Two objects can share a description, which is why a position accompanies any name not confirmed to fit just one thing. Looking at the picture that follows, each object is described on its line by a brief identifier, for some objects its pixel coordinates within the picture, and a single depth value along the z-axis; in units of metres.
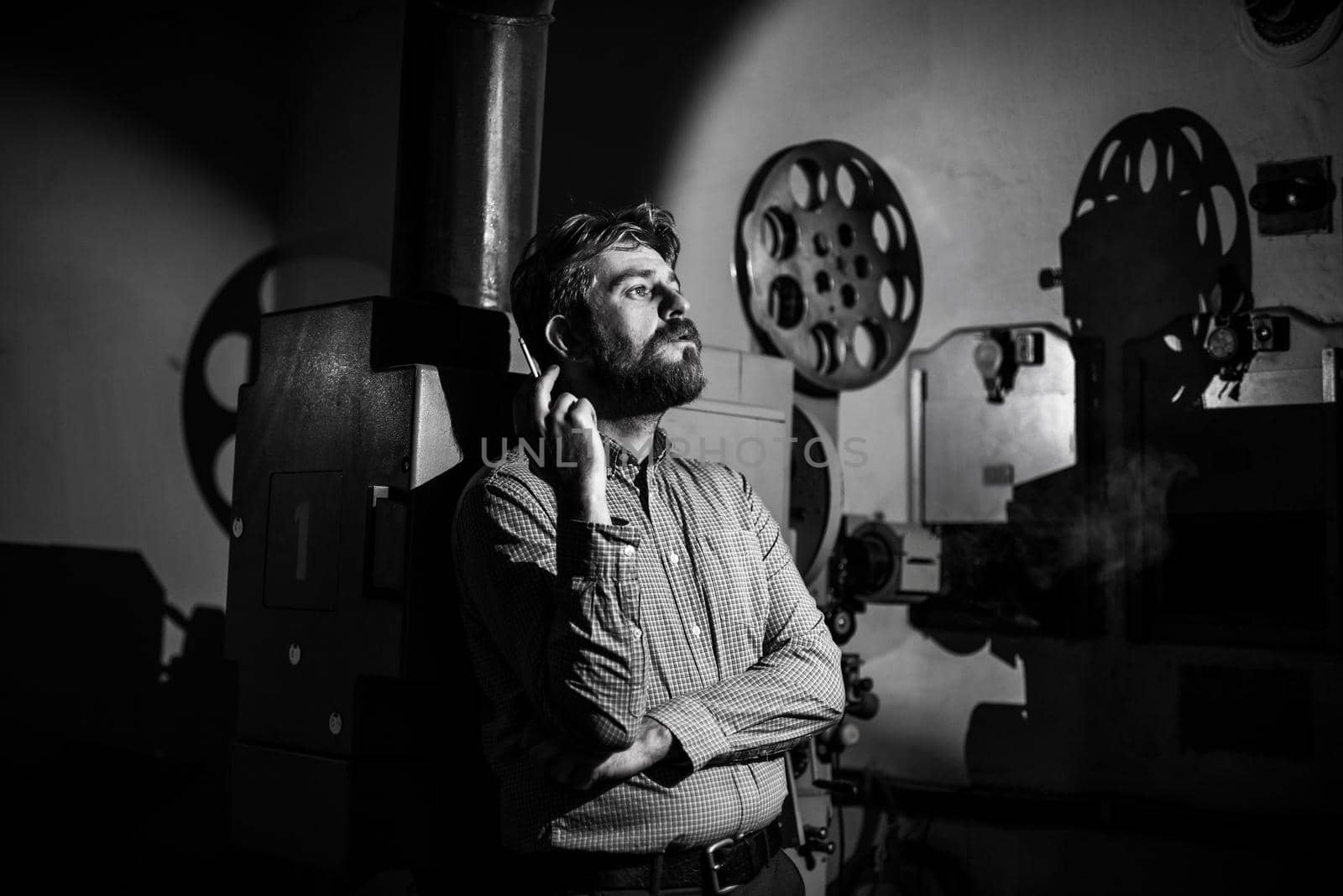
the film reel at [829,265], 3.94
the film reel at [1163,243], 3.54
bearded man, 1.53
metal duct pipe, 2.32
